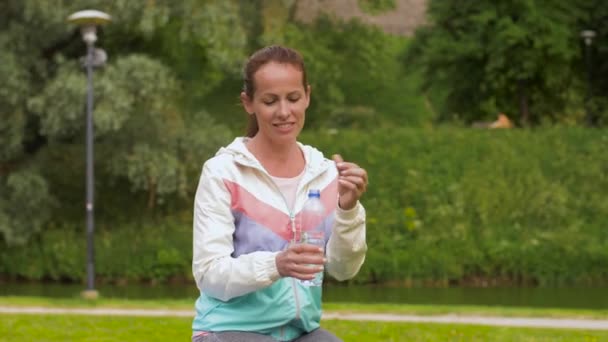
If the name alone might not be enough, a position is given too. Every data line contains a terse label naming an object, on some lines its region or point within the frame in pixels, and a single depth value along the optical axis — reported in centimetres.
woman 371
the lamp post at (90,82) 1967
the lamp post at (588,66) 3484
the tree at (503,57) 3472
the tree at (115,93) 2458
